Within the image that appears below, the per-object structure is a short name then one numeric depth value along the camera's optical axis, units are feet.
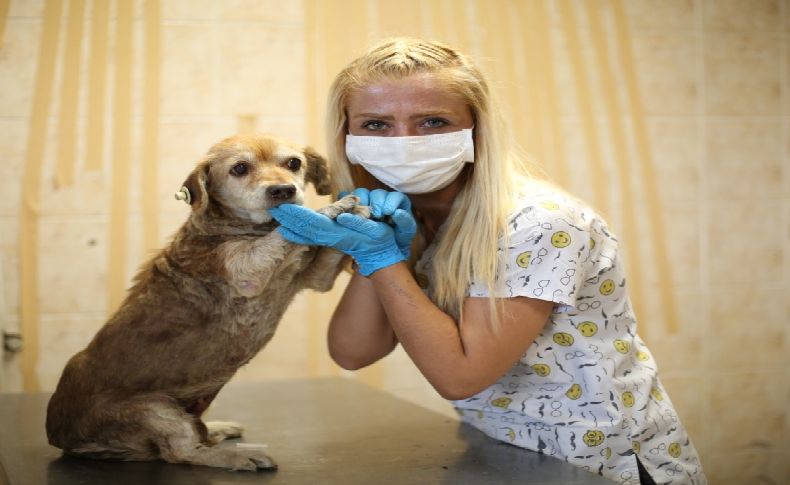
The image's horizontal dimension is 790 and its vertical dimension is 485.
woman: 5.32
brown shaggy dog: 5.02
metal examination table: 5.01
